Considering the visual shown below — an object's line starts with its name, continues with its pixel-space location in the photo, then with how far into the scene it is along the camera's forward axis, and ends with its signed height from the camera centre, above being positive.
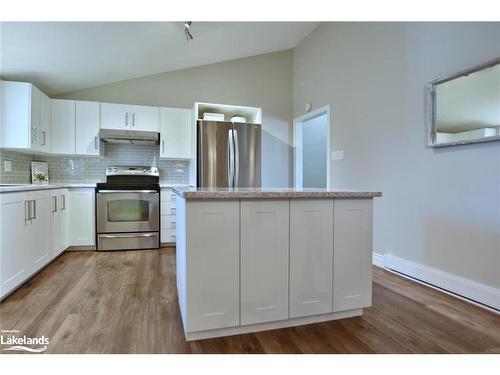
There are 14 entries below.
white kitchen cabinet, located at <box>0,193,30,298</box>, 2.20 -0.48
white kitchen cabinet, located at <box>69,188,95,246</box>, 3.76 -0.44
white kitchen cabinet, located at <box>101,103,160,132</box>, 3.96 +0.92
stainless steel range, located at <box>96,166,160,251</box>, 3.79 -0.44
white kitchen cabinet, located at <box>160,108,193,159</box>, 4.18 +0.73
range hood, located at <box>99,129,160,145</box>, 3.82 +0.63
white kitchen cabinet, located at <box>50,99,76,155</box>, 3.79 +0.74
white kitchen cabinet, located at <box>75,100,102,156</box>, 3.87 +0.74
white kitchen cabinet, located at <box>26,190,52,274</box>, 2.67 -0.46
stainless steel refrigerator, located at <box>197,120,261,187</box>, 4.01 +0.42
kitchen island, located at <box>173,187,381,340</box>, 1.64 -0.46
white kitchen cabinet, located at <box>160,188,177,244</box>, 4.03 -0.45
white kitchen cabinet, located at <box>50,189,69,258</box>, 3.23 -0.46
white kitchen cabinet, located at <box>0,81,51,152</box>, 3.07 +0.73
